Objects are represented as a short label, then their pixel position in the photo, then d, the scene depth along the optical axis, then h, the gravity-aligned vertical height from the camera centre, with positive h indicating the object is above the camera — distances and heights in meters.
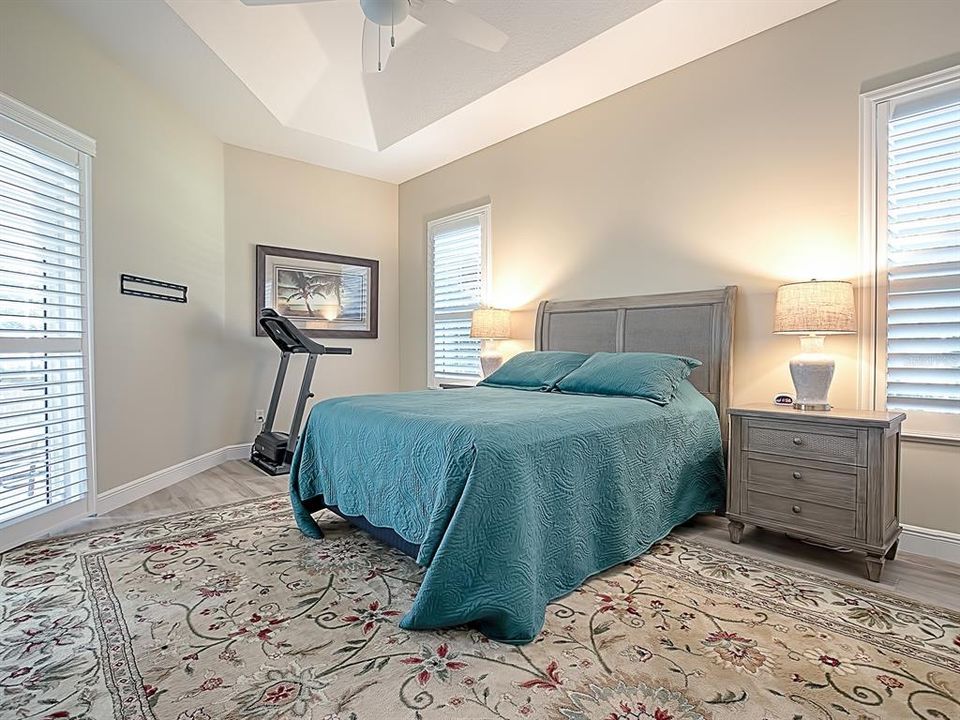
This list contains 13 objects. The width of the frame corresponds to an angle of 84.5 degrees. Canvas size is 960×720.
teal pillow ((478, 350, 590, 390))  3.53 -0.12
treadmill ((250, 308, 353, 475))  4.36 -0.35
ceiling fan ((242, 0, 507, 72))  2.62 +1.69
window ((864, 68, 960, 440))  2.53 +0.54
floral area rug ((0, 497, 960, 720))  1.52 -1.01
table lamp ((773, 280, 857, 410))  2.61 +0.16
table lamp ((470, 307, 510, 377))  4.54 +0.22
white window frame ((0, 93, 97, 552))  2.67 +0.13
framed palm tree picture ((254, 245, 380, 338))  5.10 +0.61
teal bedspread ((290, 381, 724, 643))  1.83 -0.56
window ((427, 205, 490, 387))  5.11 +0.64
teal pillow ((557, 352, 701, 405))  2.92 -0.13
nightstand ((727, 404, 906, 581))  2.30 -0.57
